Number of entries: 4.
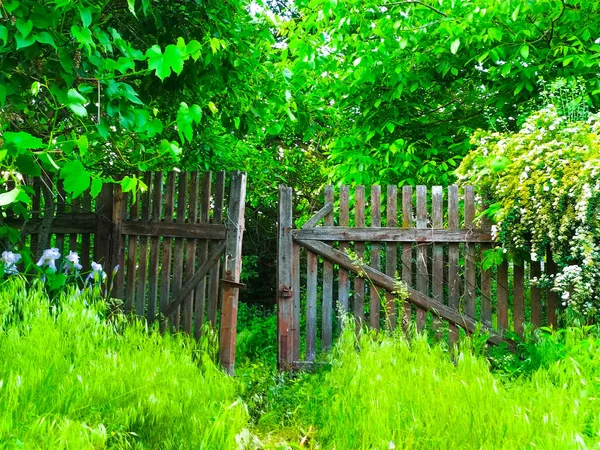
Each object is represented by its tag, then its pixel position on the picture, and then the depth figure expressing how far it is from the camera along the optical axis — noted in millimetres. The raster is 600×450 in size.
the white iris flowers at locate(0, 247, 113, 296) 3343
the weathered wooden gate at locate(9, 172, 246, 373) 4238
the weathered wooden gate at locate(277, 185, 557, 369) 4441
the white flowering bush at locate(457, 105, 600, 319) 3715
